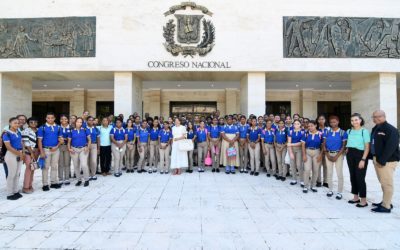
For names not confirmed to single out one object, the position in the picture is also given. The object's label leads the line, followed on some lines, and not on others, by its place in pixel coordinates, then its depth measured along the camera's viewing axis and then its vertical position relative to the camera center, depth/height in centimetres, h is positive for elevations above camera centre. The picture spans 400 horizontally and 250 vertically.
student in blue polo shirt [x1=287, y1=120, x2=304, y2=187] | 670 -46
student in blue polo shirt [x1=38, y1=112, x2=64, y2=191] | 621 -46
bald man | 456 -47
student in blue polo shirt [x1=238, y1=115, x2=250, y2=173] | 853 -58
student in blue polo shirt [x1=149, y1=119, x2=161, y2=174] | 871 -49
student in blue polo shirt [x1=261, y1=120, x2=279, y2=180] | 794 -59
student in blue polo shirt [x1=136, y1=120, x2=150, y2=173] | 853 -45
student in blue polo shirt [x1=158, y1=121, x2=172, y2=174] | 842 -49
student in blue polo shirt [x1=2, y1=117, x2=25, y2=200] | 543 -61
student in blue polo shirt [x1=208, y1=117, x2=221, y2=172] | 866 -39
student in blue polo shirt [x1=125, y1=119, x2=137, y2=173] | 846 -61
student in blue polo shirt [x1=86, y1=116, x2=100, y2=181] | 741 -54
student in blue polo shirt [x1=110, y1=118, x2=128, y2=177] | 806 -48
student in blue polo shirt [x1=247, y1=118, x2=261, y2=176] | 827 -56
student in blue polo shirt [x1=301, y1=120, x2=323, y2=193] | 614 -59
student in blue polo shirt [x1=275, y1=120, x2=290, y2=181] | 759 -59
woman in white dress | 827 -74
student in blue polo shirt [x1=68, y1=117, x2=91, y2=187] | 676 -56
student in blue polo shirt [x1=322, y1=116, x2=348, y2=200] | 562 -48
